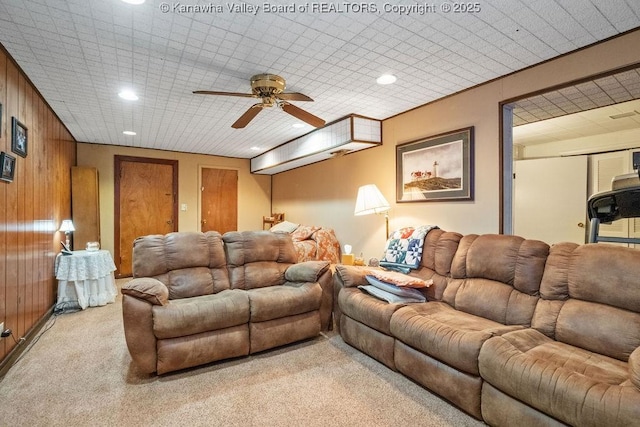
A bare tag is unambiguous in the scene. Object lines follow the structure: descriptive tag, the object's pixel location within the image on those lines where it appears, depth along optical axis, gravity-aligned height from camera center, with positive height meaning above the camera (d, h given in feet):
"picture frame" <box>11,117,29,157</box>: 8.20 +2.04
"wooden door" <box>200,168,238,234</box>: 21.02 +0.82
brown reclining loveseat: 7.22 -2.29
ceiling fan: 8.55 +3.25
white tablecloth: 12.11 -2.69
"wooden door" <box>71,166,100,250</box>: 15.37 +0.32
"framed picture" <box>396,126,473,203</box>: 9.80 +1.46
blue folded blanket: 8.17 -2.17
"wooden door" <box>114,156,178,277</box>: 18.38 +0.68
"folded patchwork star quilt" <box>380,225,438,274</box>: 9.45 -1.18
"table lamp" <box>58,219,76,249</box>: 12.79 -0.56
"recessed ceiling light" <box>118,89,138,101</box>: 9.94 +3.81
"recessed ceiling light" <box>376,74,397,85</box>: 8.82 +3.78
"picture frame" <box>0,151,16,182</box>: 7.39 +1.14
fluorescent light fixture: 12.36 +3.08
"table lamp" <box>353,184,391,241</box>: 11.51 +0.38
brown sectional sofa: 4.54 -2.38
